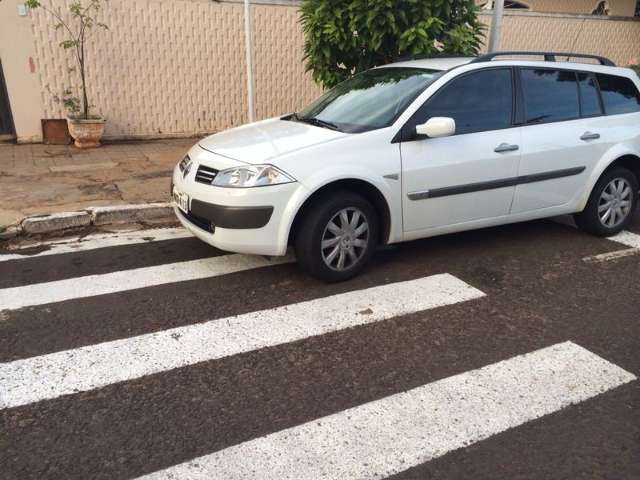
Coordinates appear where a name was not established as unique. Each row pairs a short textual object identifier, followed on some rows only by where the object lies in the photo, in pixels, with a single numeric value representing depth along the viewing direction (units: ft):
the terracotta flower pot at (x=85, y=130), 29.66
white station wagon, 14.53
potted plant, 29.53
